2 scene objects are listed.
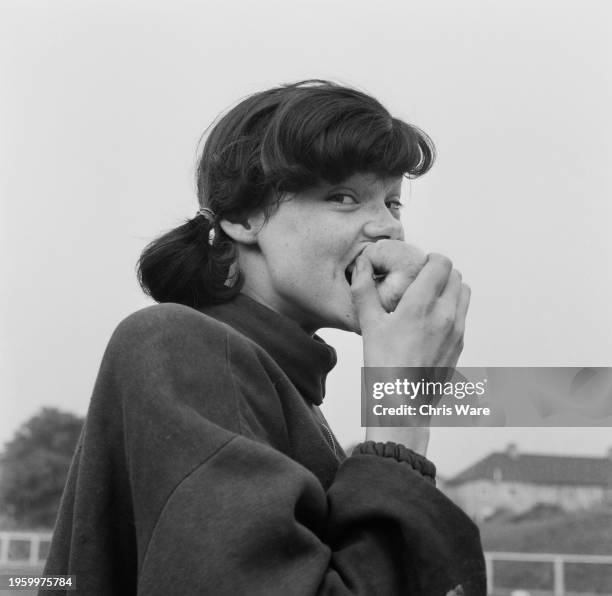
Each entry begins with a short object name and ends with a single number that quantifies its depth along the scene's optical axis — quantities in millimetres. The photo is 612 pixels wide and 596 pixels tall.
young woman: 994
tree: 15906
